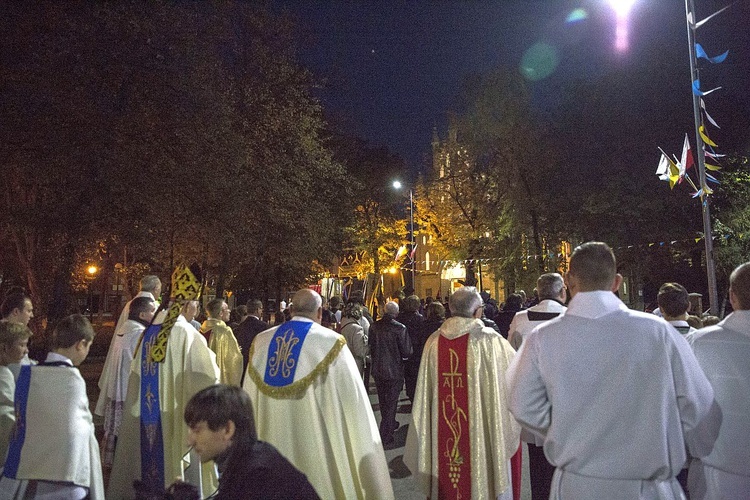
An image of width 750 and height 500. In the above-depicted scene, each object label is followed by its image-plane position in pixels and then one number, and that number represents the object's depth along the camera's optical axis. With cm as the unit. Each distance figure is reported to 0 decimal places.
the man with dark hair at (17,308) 604
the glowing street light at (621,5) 1587
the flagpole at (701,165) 1586
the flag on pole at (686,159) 1742
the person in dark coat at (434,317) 1012
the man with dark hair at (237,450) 258
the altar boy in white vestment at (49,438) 415
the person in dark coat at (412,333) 1076
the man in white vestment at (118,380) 702
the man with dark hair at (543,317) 604
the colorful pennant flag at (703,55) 1466
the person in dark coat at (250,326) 982
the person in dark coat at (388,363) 958
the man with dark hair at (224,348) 799
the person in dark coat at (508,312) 1089
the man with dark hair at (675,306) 557
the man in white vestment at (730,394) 352
